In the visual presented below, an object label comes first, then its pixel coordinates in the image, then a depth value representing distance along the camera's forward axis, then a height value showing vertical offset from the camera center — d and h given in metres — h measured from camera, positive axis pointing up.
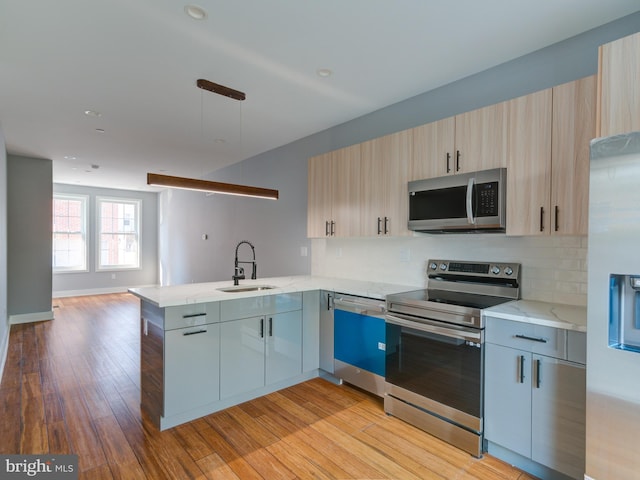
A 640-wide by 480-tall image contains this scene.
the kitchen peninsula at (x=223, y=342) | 2.40 -0.84
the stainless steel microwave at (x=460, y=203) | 2.27 +0.26
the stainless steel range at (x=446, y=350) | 2.11 -0.76
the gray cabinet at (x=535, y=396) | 1.76 -0.87
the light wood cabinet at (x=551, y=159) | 1.93 +0.49
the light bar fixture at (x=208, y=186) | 2.52 +0.42
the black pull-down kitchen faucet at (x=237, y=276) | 3.18 -0.38
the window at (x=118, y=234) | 8.55 +0.05
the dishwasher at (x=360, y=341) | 2.76 -0.89
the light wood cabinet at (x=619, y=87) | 1.49 +0.69
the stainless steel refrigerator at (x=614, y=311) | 1.42 -0.31
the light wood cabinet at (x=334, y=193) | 3.30 +0.46
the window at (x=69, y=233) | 7.93 +0.05
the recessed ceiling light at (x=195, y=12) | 1.97 +1.34
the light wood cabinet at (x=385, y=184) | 2.87 +0.48
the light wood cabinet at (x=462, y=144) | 2.30 +0.70
